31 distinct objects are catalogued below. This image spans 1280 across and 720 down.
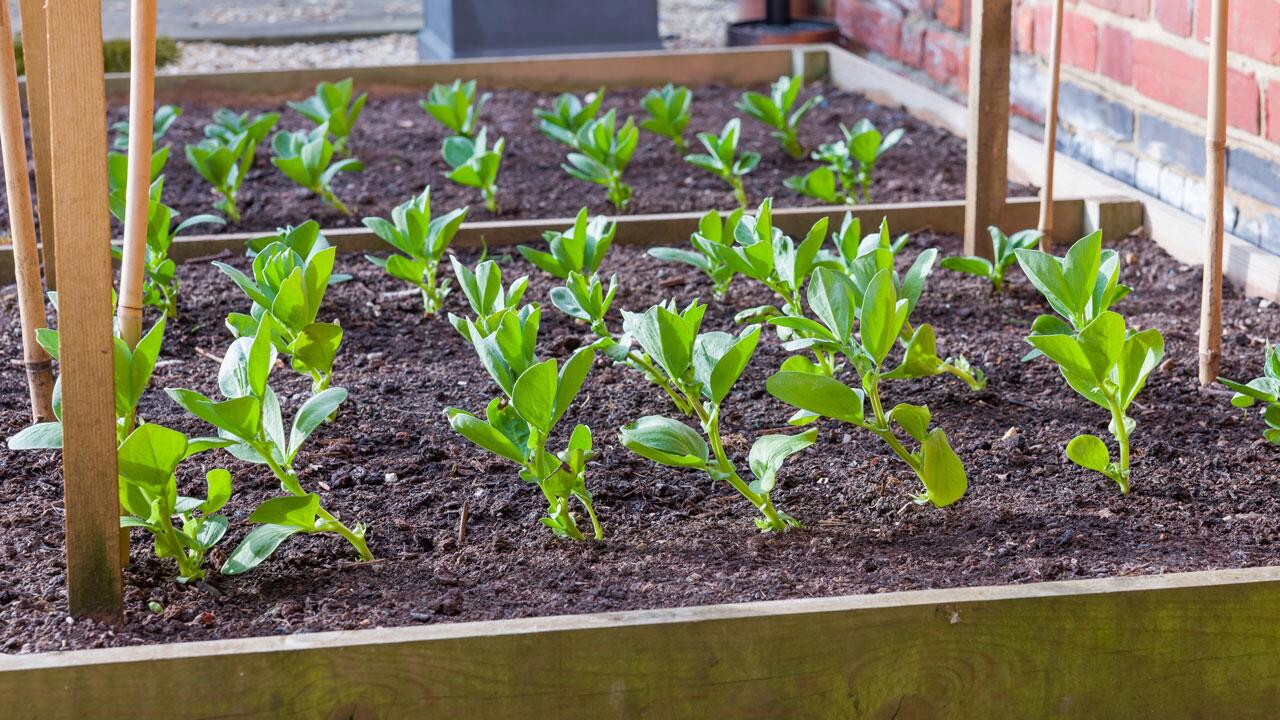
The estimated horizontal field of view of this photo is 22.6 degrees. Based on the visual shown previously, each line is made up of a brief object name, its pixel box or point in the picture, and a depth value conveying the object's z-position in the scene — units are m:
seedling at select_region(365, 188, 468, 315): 3.60
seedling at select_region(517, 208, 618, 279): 3.53
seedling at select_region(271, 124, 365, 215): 4.05
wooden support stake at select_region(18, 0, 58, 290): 3.41
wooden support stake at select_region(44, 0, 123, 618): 2.75
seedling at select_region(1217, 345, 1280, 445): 3.21
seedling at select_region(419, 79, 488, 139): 4.42
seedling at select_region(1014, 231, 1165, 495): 3.17
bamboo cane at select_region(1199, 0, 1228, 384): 3.33
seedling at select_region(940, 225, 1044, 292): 3.59
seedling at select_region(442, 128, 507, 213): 3.99
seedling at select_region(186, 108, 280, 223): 4.04
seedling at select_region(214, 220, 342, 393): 3.32
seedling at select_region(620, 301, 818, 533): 3.12
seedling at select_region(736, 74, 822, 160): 4.38
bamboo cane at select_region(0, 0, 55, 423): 3.16
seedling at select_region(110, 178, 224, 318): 3.63
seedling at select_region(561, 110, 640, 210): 4.06
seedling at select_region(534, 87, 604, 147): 4.29
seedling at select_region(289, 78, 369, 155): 4.42
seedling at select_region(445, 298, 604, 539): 3.10
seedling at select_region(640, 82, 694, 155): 4.37
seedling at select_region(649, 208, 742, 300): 3.48
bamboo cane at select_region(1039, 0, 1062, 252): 3.64
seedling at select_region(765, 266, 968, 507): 3.12
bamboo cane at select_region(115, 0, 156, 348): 3.11
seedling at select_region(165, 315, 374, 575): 3.08
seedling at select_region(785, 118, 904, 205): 3.99
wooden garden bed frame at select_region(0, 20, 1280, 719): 2.81
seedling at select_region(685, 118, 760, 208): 4.04
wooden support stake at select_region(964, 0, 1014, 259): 3.71
